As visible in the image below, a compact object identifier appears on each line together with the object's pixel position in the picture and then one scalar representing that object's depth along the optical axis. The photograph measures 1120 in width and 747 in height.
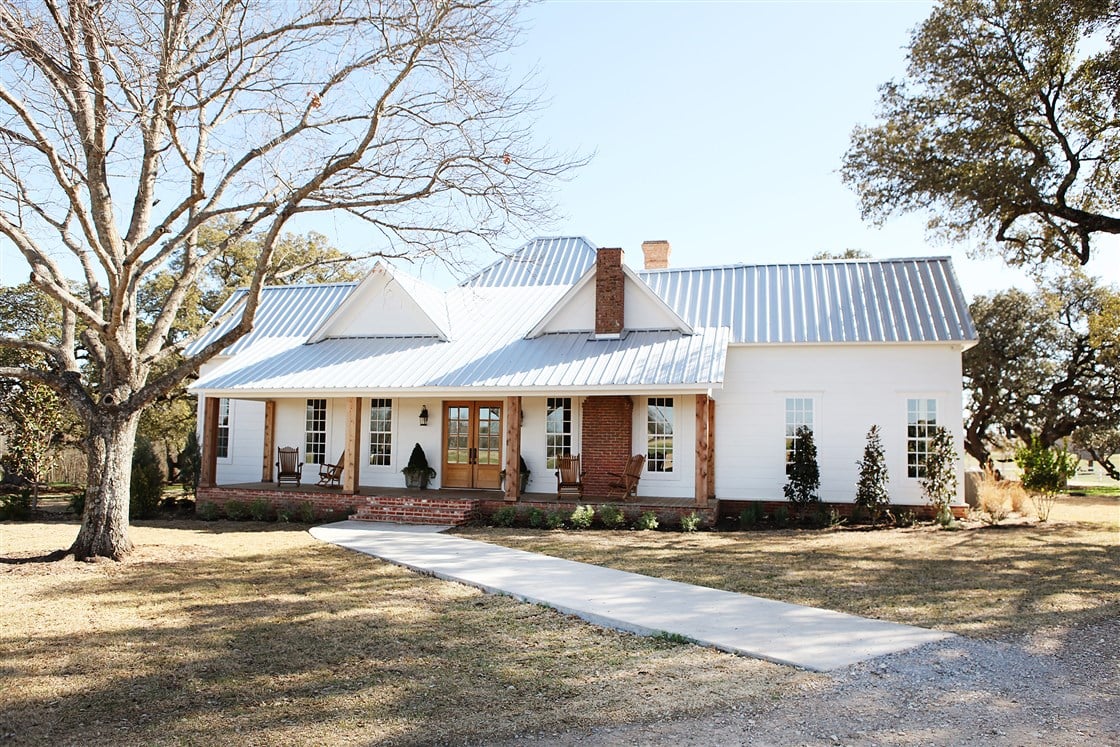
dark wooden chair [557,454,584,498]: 15.96
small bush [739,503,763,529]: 15.62
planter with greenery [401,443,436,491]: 17.70
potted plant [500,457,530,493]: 17.25
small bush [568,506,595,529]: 14.69
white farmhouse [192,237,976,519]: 16.08
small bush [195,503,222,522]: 16.44
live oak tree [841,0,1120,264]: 15.78
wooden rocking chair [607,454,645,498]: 16.11
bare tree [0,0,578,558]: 9.80
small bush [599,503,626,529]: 14.75
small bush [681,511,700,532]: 14.55
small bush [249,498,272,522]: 16.23
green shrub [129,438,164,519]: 16.70
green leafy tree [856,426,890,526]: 15.51
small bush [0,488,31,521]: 16.36
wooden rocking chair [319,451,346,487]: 18.21
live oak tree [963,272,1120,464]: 27.34
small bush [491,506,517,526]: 14.94
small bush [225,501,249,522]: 16.38
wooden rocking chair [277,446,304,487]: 18.14
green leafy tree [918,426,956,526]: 15.42
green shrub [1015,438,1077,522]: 16.91
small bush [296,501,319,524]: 15.91
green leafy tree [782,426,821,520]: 15.77
